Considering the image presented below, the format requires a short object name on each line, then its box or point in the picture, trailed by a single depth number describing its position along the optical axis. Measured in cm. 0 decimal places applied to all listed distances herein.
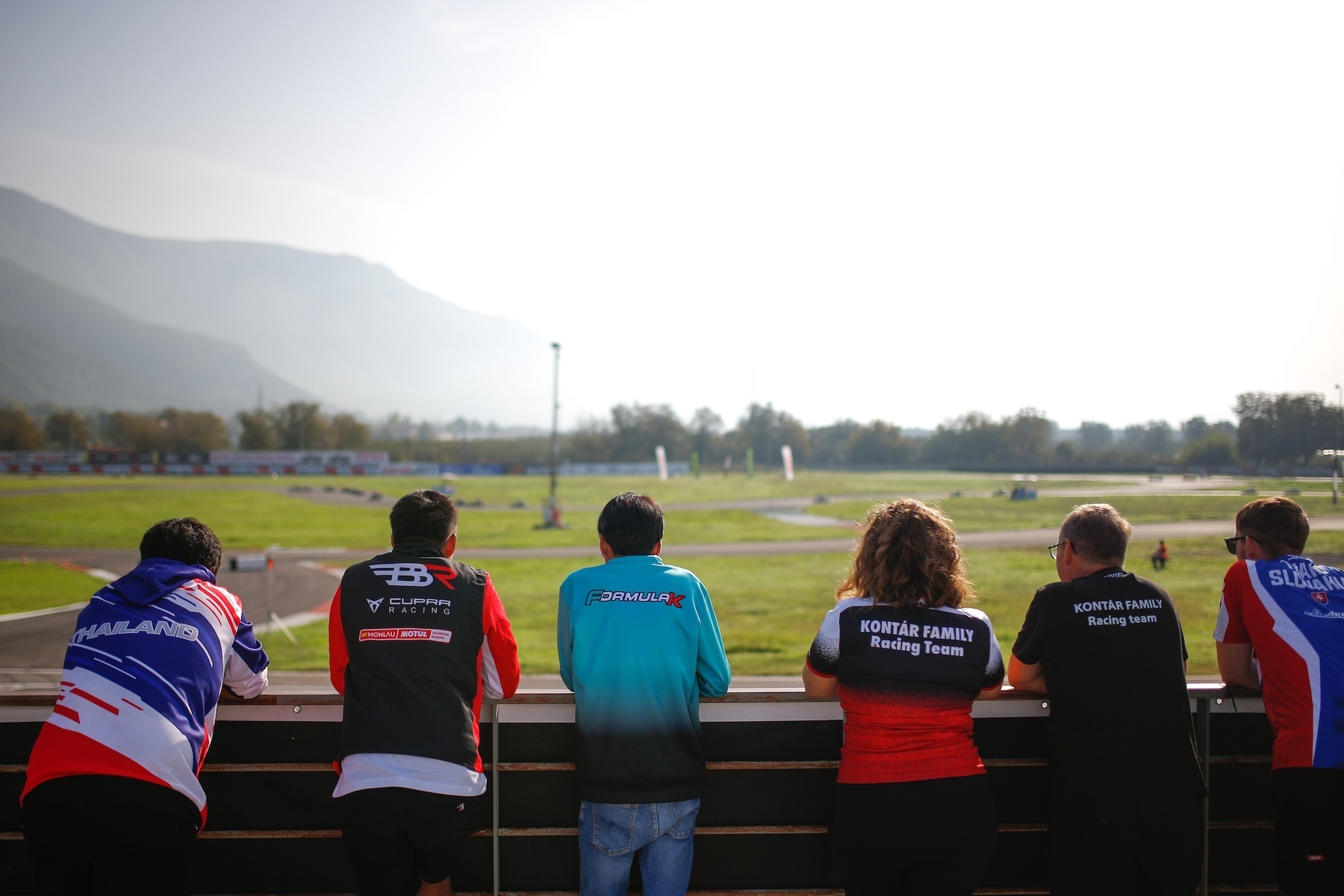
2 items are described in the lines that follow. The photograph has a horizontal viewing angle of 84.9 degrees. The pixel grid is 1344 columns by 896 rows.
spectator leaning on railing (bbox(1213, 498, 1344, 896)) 267
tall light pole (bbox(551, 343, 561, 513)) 3575
